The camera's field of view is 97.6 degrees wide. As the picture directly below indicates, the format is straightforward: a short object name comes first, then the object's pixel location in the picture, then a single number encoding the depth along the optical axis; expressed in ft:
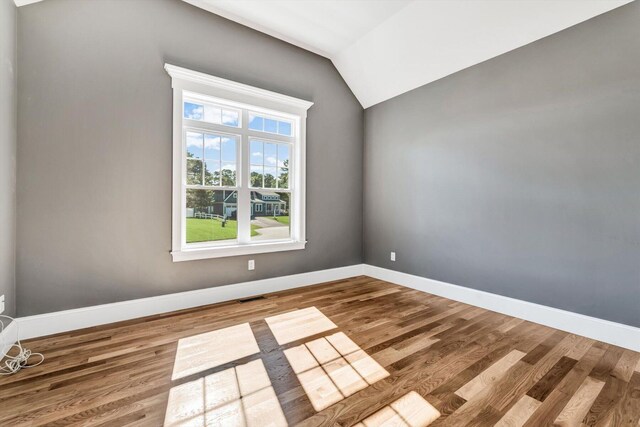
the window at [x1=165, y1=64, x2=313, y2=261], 10.14
